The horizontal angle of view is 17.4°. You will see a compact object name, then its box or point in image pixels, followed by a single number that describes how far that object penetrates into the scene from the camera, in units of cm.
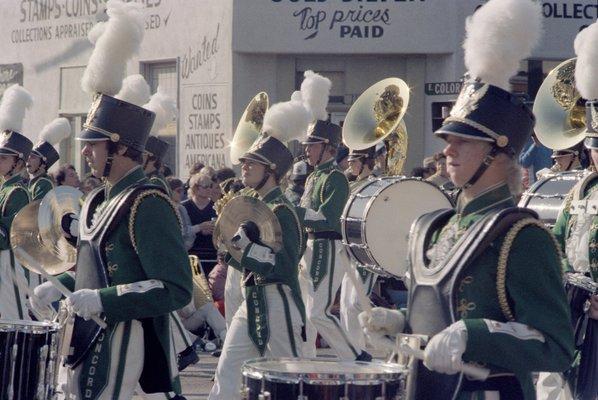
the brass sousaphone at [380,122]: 1702
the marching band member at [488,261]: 595
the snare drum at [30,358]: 772
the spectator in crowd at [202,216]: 1778
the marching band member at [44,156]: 1706
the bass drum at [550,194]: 1039
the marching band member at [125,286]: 760
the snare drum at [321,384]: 596
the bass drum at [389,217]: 1288
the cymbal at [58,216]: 918
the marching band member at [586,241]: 877
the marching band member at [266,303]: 1122
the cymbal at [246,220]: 1156
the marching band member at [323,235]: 1612
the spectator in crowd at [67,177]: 2046
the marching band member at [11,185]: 1426
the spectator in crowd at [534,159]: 1902
